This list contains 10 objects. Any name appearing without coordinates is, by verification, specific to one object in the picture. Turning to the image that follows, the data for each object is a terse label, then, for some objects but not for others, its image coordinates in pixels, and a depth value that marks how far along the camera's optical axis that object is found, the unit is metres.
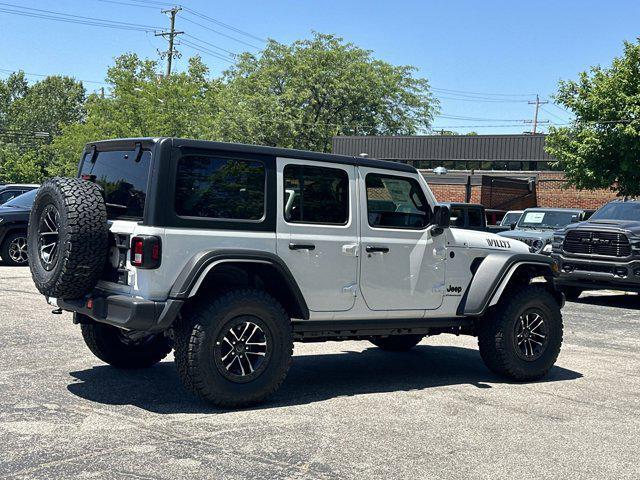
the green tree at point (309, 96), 61.19
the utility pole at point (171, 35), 70.19
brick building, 42.84
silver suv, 6.07
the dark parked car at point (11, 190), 23.45
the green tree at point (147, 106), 57.97
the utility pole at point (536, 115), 101.69
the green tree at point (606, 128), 30.91
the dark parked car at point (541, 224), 18.33
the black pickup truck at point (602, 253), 14.54
